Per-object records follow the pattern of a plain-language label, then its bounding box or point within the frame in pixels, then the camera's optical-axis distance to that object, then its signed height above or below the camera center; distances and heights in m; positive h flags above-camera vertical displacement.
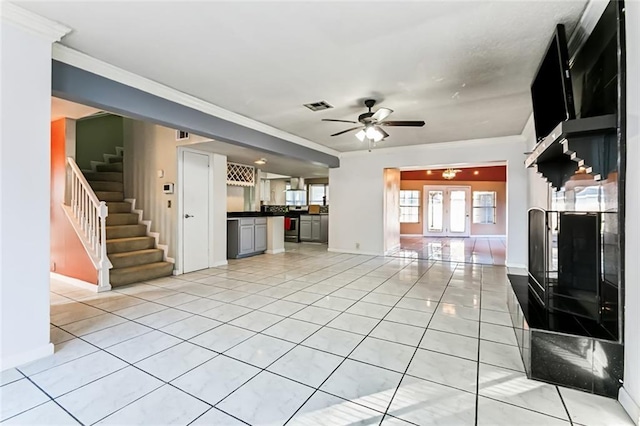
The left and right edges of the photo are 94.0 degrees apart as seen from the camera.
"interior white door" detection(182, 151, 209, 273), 5.29 +0.02
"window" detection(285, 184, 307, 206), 11.21 +0.54
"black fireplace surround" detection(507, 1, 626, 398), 1.74 -0.25
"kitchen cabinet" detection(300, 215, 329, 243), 9.27 -0.49
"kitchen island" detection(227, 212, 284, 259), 6.75 -0.51
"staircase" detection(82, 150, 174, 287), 4.63 -0.48
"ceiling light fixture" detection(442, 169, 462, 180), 10.17 +1.33
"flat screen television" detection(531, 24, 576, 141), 1.91 +0.94
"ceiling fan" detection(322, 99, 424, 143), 3.64 +1.13
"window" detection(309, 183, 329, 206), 11.20 +0.73
